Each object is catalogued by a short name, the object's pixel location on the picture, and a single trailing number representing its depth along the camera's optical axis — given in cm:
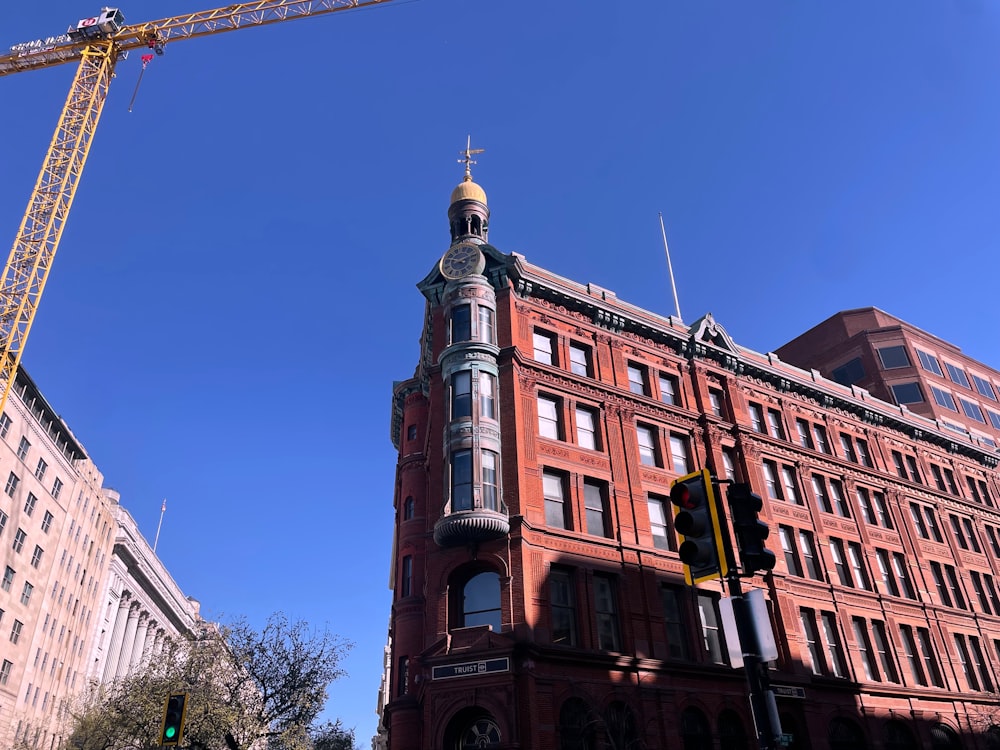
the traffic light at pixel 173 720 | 1809
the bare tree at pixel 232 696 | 3447
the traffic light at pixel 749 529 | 865
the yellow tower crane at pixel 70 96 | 5903
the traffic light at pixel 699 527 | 870
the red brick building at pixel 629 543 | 3078
